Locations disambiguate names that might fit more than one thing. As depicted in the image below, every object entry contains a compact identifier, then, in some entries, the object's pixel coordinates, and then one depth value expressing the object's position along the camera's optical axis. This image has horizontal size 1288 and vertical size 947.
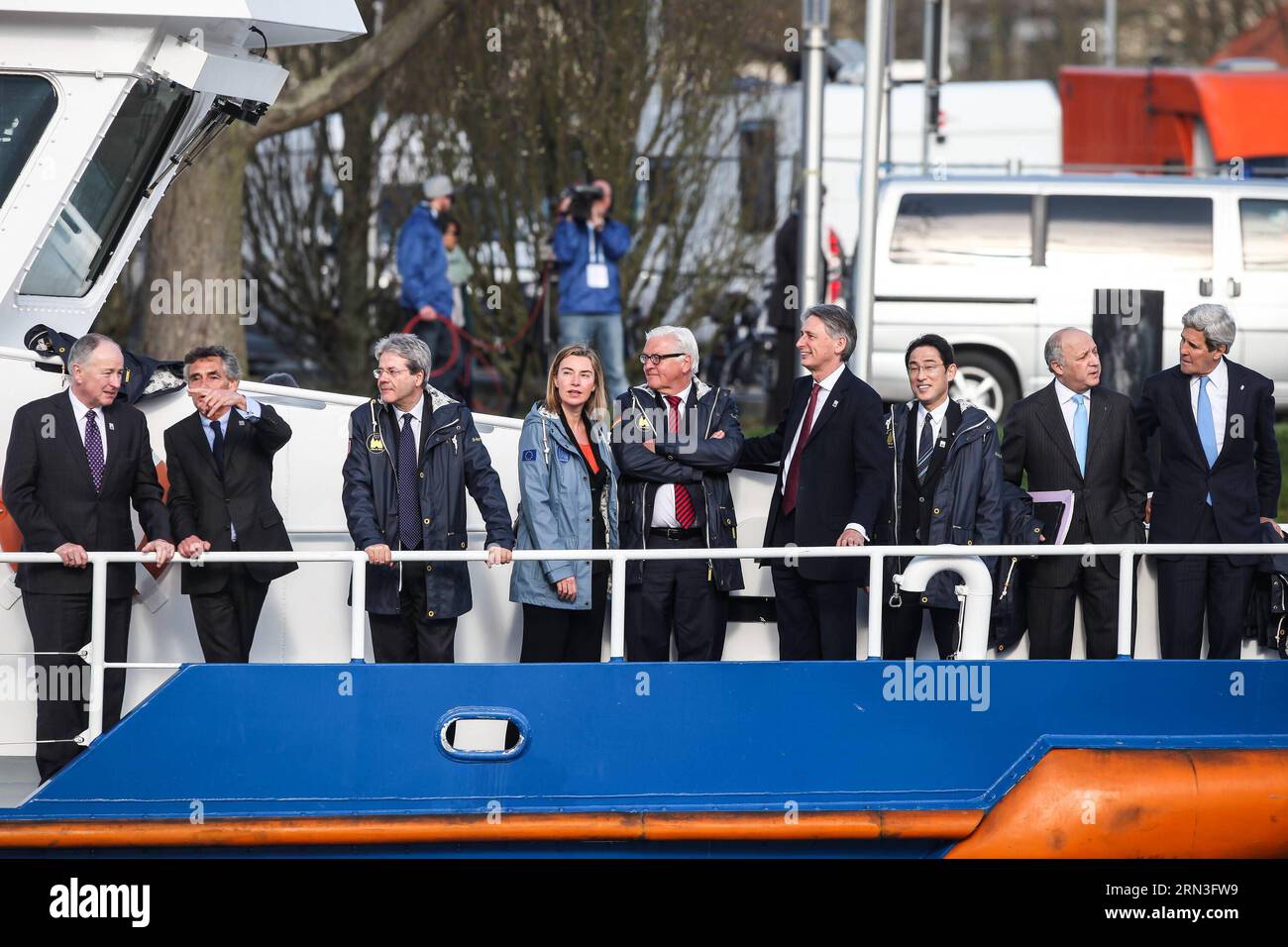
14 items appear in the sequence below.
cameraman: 23.30
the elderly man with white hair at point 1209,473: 11.80
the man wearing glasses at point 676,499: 11.54
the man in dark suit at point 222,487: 11.12
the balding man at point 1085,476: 11.81
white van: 25.77
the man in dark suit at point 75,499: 10.70
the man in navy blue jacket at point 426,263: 22.81
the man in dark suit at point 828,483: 11.40
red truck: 31.64
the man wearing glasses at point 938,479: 11.49
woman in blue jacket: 11.27
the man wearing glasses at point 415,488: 11.11
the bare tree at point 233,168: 21.94
